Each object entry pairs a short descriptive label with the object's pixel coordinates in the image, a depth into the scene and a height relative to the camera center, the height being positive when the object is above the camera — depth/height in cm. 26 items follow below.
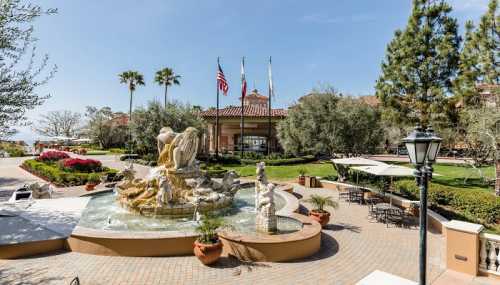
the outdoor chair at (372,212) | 1351 -338
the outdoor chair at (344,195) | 1786 -347
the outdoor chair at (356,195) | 1686 -320
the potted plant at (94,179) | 2066 -301
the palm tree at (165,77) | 4752 +1041
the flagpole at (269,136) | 3811 +62
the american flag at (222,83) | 3203 +641
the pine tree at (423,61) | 2200 +643
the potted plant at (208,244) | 812 -299
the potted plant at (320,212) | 1185 -298
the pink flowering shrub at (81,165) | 2502 -233
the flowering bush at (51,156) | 3106 -198
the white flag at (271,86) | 3756 +719
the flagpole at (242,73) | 3574 +849
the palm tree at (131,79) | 5100 +1089
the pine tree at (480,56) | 1731 +552
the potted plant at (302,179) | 2254 -302
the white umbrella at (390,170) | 1365 -140
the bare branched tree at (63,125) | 7925 +376
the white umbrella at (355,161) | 1748 -126
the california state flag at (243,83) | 3562 +707
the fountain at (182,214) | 880 -308
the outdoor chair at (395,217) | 1268 -335
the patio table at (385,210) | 1256 -309
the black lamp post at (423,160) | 489 -31
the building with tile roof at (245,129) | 4681 +193
